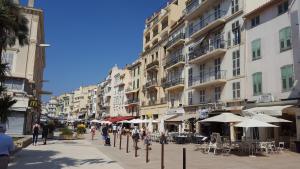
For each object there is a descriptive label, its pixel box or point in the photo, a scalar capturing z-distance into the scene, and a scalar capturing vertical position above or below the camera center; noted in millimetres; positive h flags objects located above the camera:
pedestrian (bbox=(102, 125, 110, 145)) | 19217 -1723
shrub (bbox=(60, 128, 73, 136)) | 23379 -1969
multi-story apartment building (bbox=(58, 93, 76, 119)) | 117799 +4657
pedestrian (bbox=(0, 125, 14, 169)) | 5399 -838
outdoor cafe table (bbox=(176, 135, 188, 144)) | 20671 -2283
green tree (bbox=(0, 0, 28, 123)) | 10171 +4213
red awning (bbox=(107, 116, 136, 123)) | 43115 -992
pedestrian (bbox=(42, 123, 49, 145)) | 17897 -1600
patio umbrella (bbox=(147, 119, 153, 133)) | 36254 -2161
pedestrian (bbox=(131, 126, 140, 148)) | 17424 -1480
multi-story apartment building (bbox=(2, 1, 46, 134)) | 23326 +4615
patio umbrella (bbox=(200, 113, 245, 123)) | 14383 -264
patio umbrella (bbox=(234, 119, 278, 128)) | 13137 -518
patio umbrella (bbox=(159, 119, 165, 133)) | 26364 -1309
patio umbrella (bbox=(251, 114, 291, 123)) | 14251 -242
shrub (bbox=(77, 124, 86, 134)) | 26146 -1860
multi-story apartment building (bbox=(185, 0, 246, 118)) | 21410 +6038
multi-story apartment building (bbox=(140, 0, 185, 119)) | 34714 +9357
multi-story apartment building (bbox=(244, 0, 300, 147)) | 16223 +4151
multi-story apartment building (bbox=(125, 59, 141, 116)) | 43756 +4401
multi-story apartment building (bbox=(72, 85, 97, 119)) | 95199 +4902
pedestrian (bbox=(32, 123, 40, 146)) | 17196 -1543
